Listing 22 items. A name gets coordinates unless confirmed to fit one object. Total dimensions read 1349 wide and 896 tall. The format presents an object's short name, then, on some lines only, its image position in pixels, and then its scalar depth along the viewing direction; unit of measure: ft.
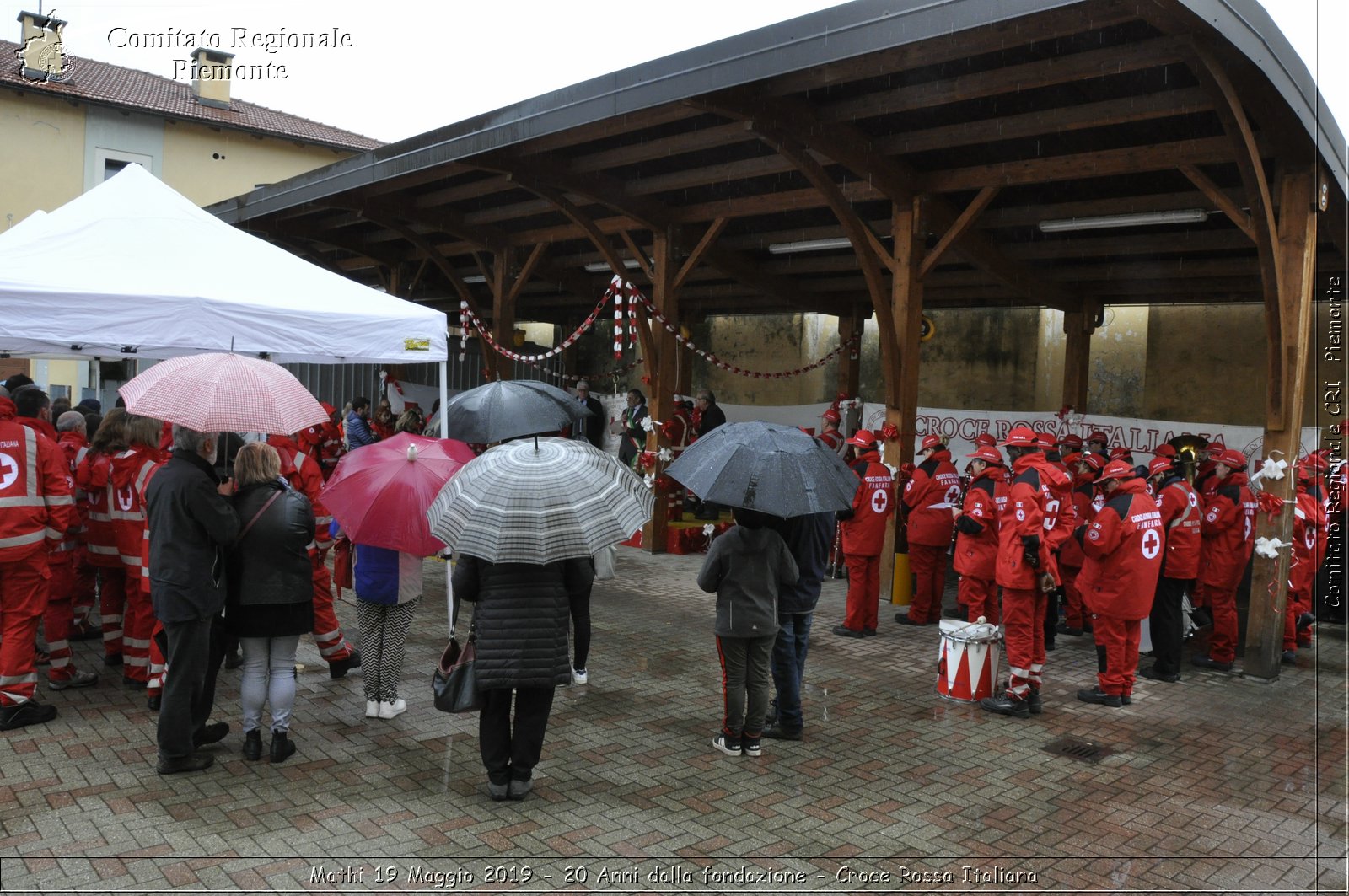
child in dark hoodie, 16.81
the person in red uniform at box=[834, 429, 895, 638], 27.07
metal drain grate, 18.44
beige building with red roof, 79.92
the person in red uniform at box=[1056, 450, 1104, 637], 27.07
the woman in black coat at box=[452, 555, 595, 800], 14.16
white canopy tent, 19.04
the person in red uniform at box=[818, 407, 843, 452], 34.14
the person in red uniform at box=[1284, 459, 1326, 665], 27.40
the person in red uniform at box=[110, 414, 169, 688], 19.44
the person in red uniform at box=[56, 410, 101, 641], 21.59
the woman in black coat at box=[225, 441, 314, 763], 15.48
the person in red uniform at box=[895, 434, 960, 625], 28.40
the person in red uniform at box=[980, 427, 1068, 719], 20.25
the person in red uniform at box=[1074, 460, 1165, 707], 21.29
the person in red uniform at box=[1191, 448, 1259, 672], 25.58
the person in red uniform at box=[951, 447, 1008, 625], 23.25
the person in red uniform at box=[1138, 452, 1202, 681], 23.95
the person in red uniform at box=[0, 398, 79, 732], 17.39
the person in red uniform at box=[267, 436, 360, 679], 20.59
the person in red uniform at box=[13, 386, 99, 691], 19.71
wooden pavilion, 21.76
